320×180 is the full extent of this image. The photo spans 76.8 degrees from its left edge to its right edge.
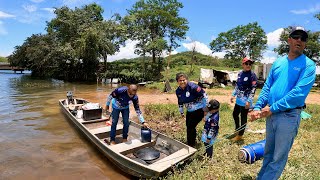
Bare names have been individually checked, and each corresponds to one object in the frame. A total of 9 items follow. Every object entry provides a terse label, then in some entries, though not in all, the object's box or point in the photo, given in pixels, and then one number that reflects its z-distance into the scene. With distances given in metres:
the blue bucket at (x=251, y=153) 3.50
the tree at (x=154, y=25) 24.83
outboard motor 10.27
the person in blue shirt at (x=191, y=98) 4.33
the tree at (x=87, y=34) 23.60
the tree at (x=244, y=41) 33.31
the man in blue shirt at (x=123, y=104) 5.02
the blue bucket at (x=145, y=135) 5.21
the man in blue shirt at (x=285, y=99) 2.37
